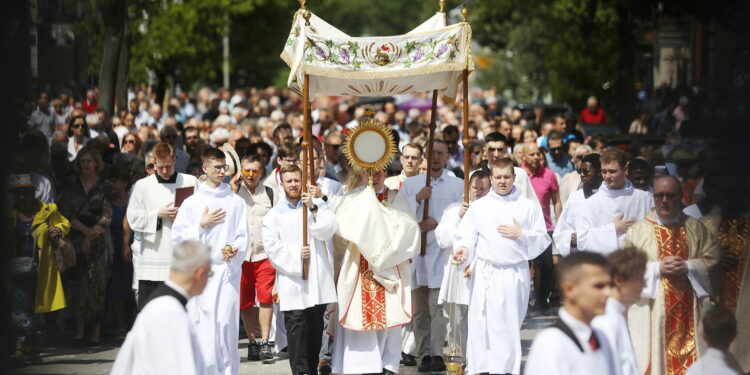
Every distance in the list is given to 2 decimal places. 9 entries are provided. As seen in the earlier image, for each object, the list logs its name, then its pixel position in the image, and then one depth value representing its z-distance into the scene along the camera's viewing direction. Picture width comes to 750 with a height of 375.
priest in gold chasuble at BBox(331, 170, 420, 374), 20.12
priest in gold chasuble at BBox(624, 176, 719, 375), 18.06
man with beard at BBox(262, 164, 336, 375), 19.89
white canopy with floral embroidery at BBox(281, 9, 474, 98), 20.30
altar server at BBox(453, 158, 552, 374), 19.62
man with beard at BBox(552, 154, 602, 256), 20.39
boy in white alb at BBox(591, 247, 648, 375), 13.12
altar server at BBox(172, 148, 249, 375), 19.33
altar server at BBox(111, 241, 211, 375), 12.69
